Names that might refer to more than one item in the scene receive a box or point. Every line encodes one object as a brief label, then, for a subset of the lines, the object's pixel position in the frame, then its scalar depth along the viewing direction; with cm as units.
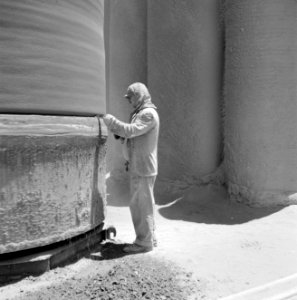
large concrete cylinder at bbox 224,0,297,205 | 533
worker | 354
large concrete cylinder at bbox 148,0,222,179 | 603
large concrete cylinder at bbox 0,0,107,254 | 275
